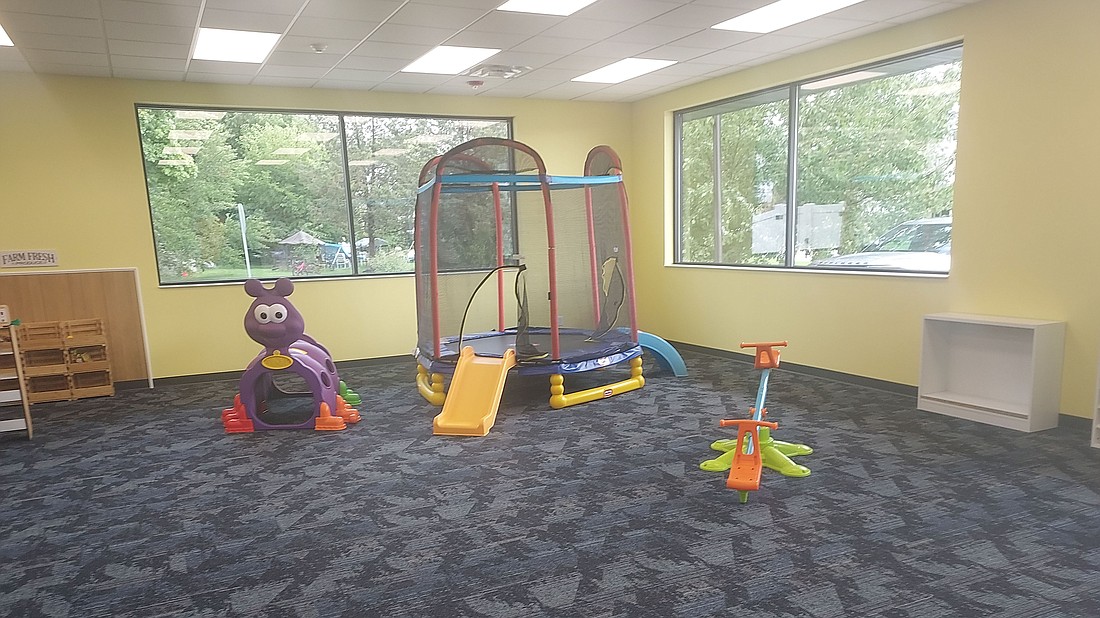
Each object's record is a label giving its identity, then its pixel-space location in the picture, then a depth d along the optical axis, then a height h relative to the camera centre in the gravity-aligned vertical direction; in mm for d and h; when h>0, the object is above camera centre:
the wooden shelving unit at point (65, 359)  5828 -1064
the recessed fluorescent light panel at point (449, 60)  5547 +1428
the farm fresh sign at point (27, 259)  5926 -165
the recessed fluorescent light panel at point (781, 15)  4609 +1421
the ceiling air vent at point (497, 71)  6082 +1406
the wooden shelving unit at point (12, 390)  4734 -1070
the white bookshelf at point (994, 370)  4238 -1112
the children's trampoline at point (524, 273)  5309 -449
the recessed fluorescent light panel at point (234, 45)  4859 +1428
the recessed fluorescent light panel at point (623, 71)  6133 +1420
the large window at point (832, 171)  5090 +371
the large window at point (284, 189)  6445 +434
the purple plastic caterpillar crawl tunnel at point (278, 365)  4828 -971
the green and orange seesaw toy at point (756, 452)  3334 -1286
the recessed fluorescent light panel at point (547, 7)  4379 +1423
